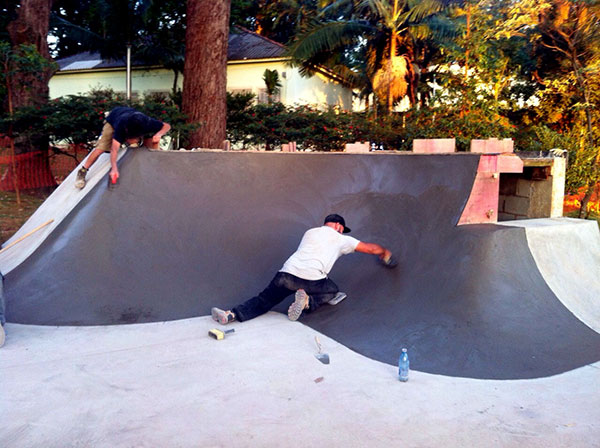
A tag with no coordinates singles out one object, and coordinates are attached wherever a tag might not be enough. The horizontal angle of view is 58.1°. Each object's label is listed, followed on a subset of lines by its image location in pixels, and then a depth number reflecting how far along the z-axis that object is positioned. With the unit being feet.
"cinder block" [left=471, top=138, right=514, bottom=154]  19.58
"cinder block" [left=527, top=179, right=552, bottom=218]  21.38
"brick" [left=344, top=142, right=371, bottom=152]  23.75
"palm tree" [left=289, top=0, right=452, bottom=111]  53.83
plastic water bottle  13.04
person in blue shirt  20.33
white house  60.18
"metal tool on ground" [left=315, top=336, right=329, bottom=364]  14.38
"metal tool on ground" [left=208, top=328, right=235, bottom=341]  15.98
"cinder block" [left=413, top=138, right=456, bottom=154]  20.57
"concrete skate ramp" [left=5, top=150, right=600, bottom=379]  14.97
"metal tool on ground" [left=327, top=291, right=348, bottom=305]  18.05
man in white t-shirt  17.58
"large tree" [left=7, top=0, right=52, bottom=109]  39.86
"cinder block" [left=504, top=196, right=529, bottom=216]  22.38
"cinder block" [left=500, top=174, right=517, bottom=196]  23.10
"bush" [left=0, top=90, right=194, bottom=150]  34.53
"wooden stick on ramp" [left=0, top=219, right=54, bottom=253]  20.83
